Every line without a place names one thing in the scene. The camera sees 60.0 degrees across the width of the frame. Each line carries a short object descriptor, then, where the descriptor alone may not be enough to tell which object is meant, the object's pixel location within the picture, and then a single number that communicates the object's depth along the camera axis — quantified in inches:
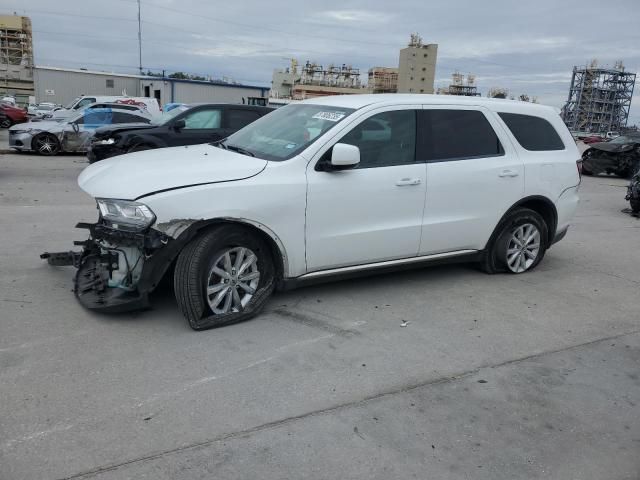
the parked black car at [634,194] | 419.8
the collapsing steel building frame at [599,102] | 3799.2
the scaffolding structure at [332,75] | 3528.5
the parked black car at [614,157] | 717.9
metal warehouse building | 1540.4
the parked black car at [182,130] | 470.6
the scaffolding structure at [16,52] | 2640.3
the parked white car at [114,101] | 926.1
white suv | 161.6
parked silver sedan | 613.9
